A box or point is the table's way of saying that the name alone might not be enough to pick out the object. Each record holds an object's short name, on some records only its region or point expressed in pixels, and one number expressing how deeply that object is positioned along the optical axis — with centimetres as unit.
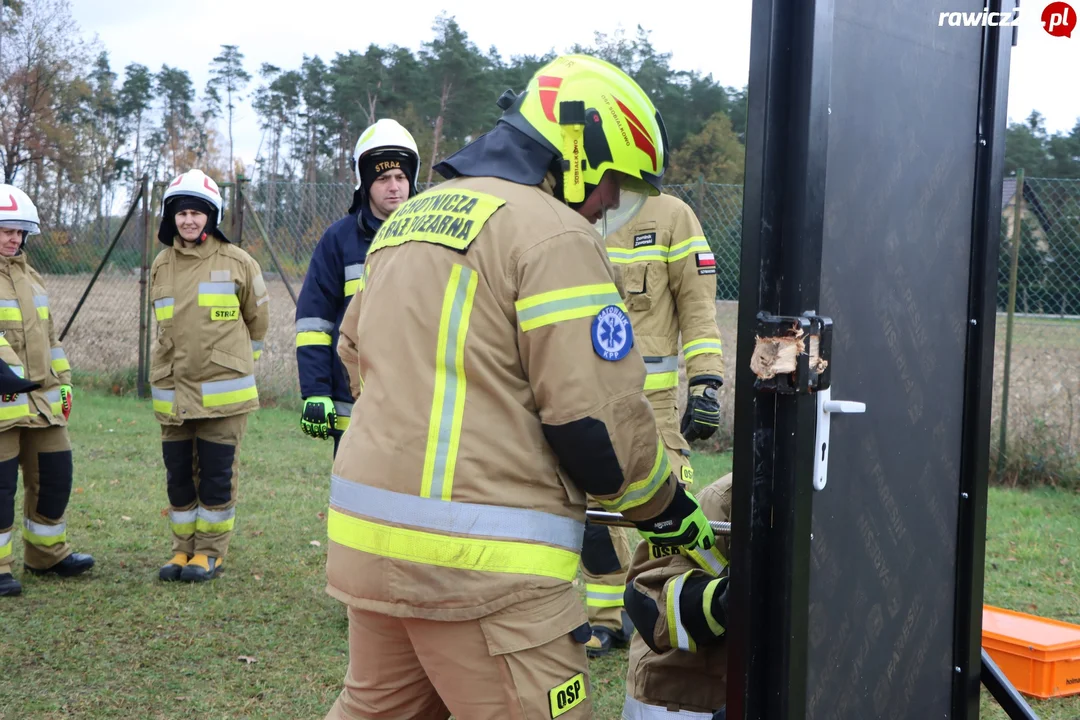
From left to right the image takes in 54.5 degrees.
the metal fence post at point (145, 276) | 1095
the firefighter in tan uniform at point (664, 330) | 454
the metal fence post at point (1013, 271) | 770
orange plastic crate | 396
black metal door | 212
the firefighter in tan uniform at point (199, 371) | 561
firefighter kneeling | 256
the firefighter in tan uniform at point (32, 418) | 544
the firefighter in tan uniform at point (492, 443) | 214
